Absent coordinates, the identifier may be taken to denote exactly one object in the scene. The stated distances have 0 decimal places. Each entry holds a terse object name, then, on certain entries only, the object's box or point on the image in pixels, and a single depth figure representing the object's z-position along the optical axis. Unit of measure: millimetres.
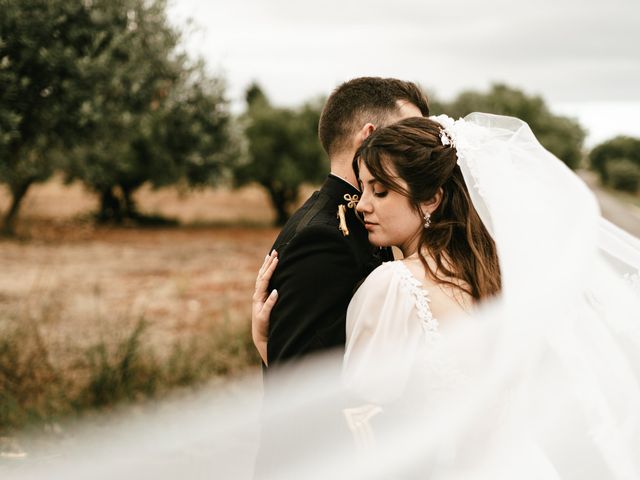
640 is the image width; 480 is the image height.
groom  2428
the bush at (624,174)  33375
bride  2291
